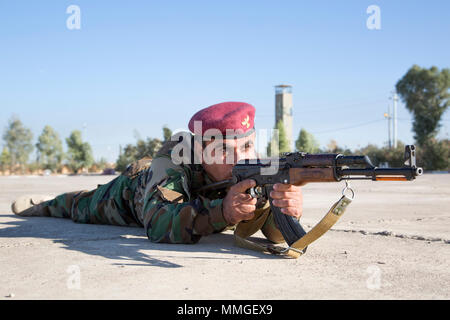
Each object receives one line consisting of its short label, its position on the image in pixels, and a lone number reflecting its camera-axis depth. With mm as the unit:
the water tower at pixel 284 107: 66312
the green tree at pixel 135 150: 46803
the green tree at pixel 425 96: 49753
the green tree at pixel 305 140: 60988
